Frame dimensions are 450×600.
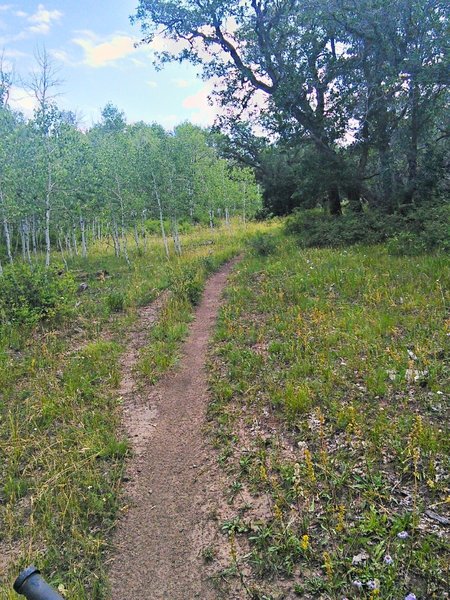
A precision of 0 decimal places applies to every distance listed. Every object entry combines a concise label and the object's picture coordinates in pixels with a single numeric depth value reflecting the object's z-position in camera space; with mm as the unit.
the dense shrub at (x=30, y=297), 10039
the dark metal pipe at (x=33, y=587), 1847
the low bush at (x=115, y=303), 12203
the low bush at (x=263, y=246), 18047
